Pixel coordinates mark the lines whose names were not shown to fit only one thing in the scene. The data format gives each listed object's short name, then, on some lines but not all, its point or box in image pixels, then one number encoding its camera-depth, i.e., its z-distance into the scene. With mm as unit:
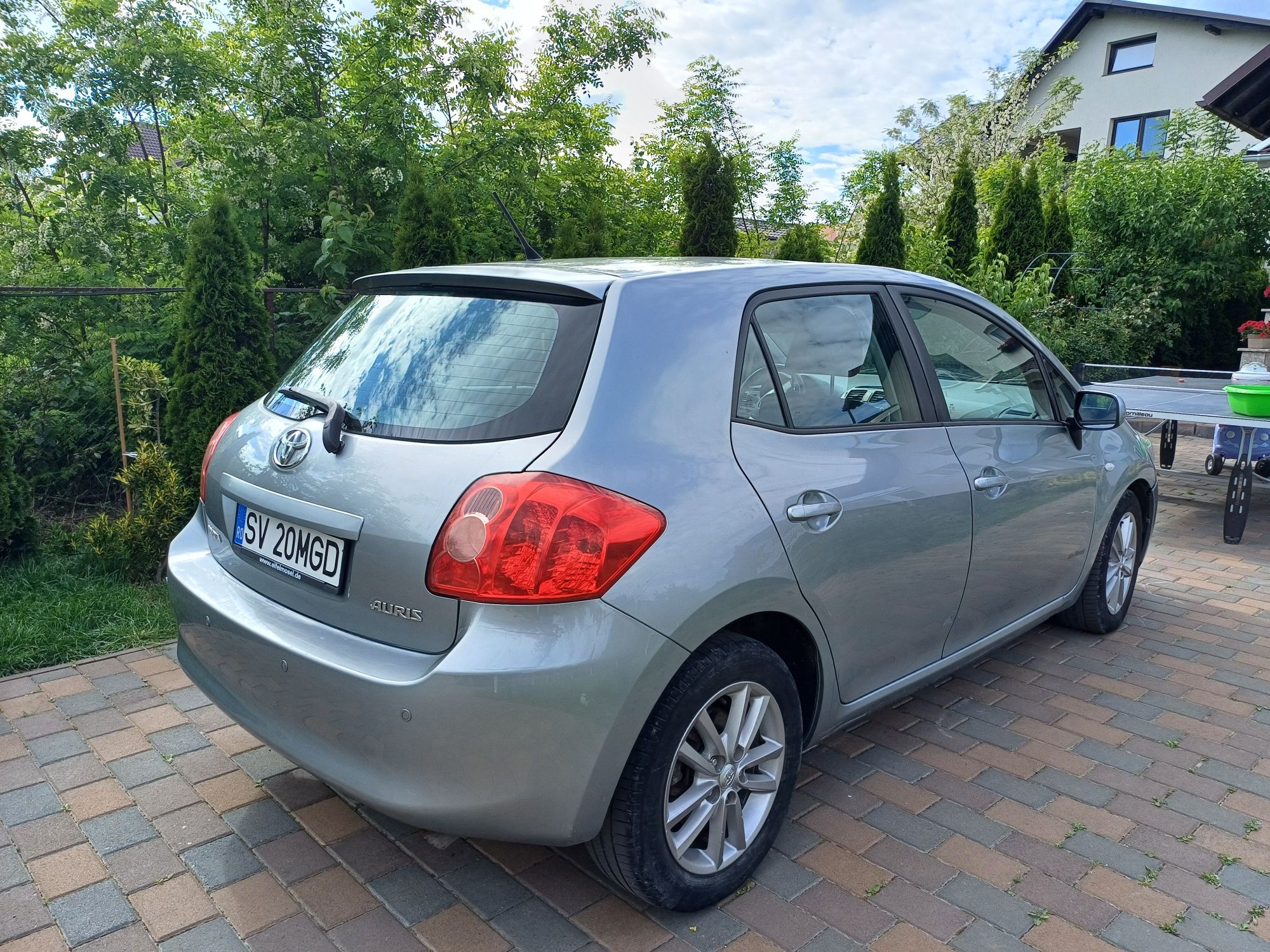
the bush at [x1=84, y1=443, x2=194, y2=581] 4746
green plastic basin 6113
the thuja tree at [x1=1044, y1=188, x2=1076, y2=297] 14445
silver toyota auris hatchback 1983
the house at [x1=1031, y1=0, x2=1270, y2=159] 25947
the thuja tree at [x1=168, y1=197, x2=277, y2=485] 5387
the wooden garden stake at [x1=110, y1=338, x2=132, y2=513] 5168
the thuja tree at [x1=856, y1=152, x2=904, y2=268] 10680
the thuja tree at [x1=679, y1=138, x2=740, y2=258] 9250
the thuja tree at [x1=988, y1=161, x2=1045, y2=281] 13695
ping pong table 6469
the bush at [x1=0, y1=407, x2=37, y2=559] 4688
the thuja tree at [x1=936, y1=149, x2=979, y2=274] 12695
